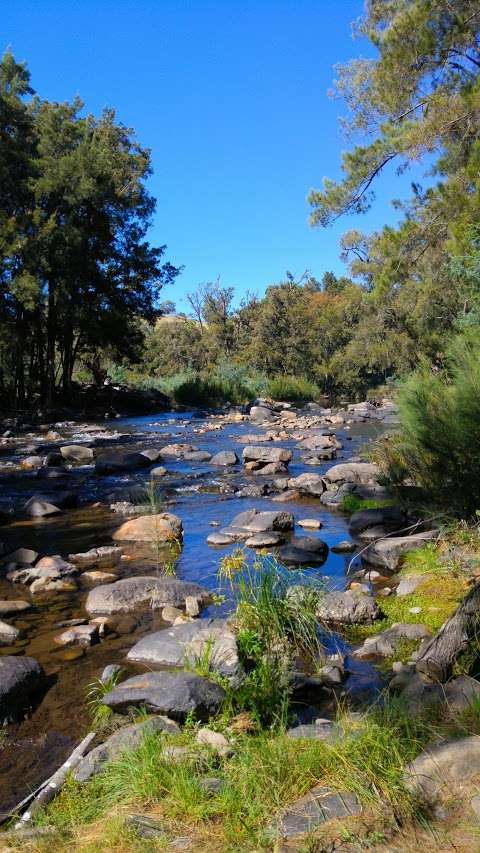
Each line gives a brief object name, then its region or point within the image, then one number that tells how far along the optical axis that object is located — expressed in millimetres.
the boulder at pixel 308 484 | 11703
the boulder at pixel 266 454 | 15406
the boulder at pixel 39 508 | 10545
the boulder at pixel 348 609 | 5492
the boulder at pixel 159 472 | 14391
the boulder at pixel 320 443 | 17816
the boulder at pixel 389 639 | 4836
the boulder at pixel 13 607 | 6031
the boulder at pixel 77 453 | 16781
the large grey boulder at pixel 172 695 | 3676
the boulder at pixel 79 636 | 5348
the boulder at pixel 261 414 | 28427
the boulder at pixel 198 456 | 16609
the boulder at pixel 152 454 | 16578
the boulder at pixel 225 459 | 15594
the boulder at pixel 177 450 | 17594
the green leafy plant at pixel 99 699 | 3918
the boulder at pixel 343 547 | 7930
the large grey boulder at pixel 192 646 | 4113
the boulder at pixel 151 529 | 8555
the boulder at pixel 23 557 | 7654
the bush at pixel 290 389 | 39219
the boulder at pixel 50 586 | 6785
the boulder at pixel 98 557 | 7809
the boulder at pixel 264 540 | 8102
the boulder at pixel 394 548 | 7035
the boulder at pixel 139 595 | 6133
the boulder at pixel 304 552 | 7405
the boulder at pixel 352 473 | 12297
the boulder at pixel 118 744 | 3162
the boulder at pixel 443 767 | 2521
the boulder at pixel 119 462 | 14812
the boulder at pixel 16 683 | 4121
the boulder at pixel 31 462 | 15625
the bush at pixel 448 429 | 6516
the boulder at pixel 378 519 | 8430
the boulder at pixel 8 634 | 5371
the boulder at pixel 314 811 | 2385
